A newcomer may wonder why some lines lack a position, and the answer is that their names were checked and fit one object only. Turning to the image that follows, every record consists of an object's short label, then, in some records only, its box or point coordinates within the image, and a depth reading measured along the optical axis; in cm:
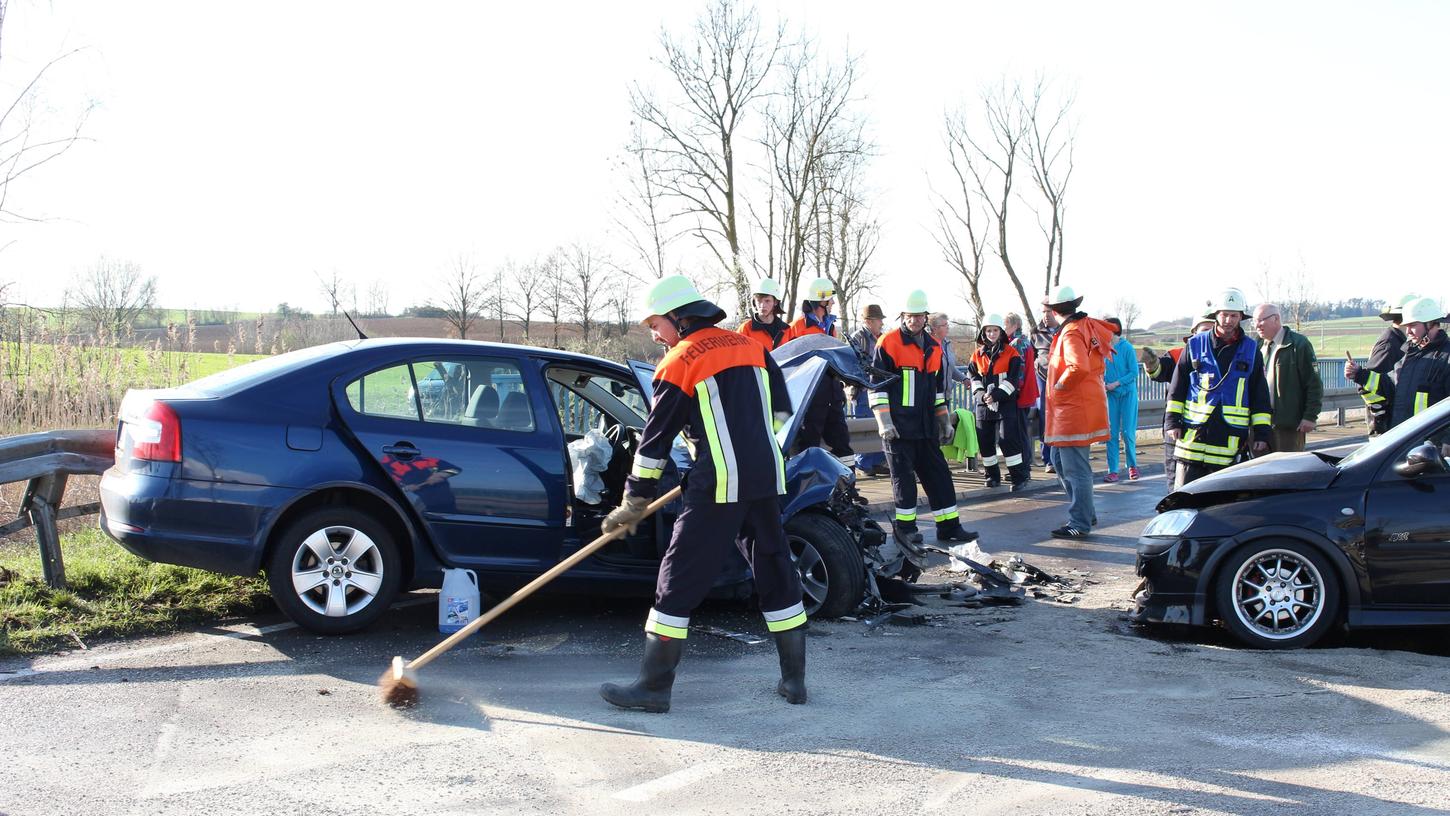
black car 593
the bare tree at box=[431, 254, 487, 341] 3312
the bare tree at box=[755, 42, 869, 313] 3052
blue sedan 571
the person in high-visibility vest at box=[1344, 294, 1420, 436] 1066
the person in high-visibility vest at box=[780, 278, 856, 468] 959
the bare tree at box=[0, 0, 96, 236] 1089
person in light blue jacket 1318
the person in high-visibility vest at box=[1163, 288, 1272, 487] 805
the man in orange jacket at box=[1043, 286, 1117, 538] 948
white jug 605
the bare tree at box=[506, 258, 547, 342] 3500
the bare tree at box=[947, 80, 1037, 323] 3762
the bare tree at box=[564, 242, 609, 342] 3538
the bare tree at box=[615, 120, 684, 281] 3075
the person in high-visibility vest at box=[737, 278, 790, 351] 1026
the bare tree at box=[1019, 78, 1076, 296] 3778
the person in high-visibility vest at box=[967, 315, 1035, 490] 1264
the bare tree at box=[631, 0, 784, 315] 2992
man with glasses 916
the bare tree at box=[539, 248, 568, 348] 3553
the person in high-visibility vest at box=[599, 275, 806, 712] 505
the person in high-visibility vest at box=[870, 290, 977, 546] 912
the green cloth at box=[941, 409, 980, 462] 1339
